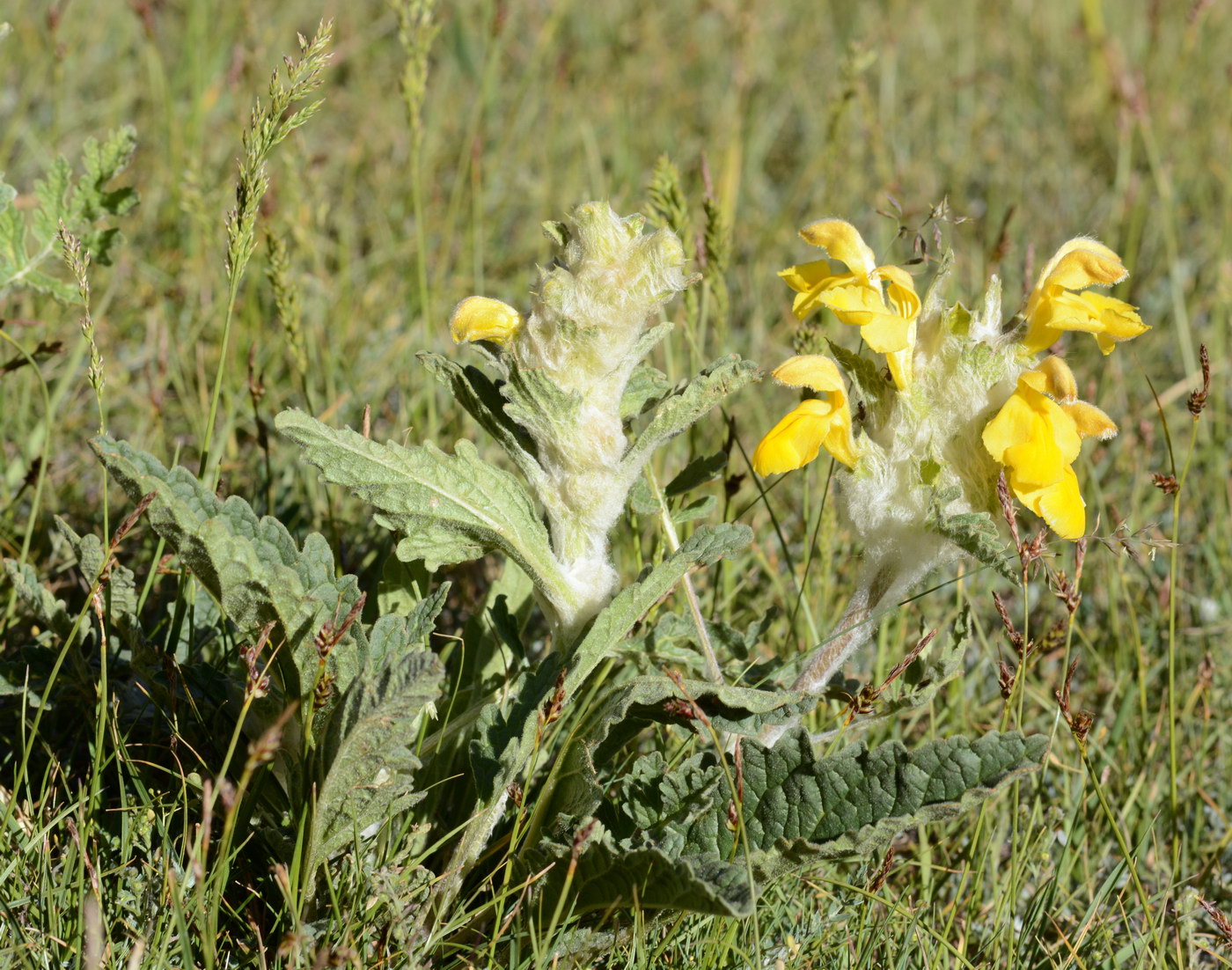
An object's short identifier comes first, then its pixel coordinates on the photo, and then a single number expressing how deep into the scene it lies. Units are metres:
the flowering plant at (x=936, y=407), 1.07
